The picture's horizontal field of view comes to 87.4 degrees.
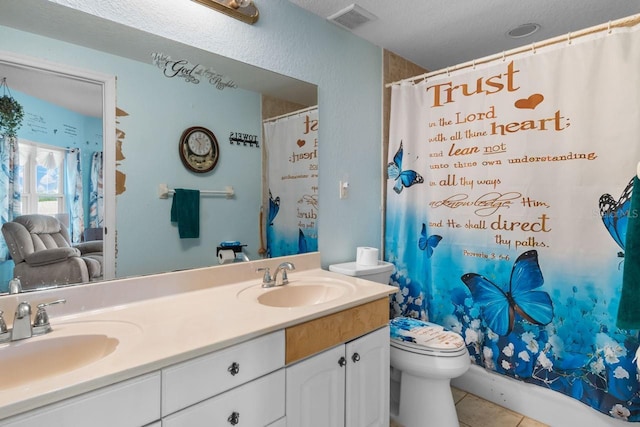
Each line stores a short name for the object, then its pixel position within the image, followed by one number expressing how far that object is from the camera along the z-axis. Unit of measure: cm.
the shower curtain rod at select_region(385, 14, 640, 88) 156
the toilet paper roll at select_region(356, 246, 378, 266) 209
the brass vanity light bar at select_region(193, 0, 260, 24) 152
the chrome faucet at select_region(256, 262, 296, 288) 159
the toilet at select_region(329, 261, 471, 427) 166
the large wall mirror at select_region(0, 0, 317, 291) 114
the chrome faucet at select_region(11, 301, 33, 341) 96
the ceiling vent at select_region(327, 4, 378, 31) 190
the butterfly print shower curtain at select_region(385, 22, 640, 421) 159
